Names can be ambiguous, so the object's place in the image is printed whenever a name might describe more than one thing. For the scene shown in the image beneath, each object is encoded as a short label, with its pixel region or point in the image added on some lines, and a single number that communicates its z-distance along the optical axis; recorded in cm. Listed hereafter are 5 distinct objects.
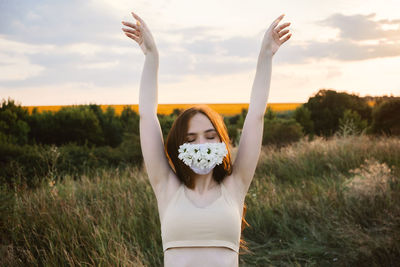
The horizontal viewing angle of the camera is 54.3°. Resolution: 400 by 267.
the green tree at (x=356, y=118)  1846
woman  208
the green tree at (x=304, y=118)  1922
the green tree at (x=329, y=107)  1967
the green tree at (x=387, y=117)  1559
